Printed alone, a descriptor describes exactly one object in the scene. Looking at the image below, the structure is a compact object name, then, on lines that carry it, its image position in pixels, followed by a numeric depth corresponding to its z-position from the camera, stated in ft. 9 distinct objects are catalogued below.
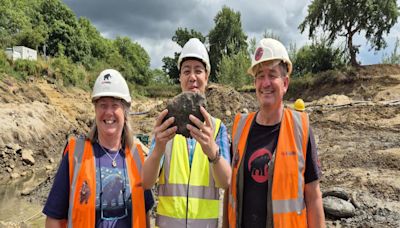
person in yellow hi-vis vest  6.42
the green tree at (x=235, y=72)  107.24
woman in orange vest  6.68
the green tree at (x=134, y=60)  166.01
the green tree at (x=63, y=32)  114.32
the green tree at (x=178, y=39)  145.59
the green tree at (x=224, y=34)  143.13
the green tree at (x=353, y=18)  87.81
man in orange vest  6.89
